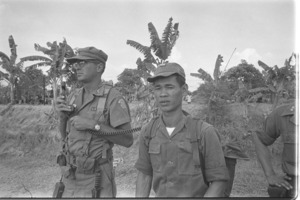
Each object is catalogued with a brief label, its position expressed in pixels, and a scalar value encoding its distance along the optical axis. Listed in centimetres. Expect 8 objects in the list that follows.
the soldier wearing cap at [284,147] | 209
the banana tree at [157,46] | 727
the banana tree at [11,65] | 1257
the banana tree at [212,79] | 861
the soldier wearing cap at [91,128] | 239
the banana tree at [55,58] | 1045
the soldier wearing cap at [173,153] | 173
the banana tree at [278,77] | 862
